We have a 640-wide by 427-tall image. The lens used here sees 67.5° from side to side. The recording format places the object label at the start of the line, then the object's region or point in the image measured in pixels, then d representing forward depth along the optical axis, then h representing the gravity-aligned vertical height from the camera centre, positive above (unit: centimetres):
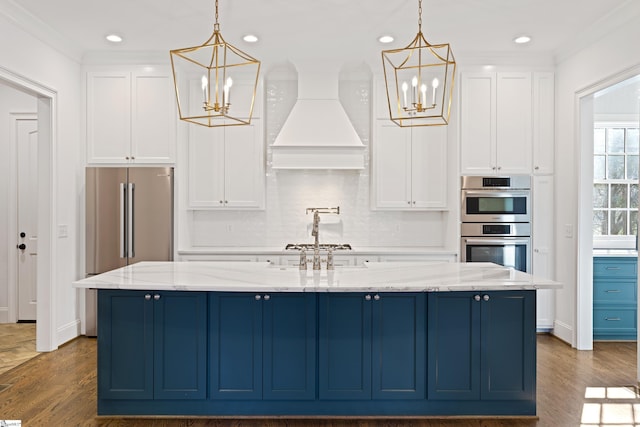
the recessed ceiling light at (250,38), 463 +167
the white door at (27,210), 577 -2
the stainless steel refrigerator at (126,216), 497 -8
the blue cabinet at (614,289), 490 -81
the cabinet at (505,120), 512 +96
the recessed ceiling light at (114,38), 462 +167
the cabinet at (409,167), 543 +48
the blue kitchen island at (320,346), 304 -87
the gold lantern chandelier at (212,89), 534 +136
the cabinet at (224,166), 543 +48
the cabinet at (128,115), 512 +100
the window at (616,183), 558 +32
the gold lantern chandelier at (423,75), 518 +153
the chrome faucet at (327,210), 569 -1
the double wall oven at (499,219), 505 -10
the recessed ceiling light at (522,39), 464 +167
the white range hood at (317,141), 520 +74
